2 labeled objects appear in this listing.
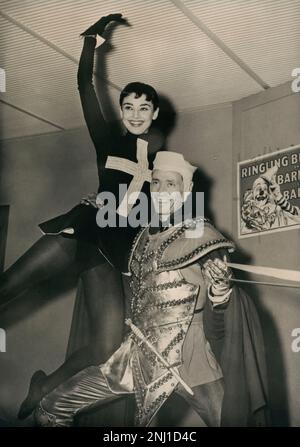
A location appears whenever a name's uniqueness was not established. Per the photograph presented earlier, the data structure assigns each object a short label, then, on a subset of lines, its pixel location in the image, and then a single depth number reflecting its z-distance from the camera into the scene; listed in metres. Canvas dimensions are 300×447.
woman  2.27
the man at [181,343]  2.07
